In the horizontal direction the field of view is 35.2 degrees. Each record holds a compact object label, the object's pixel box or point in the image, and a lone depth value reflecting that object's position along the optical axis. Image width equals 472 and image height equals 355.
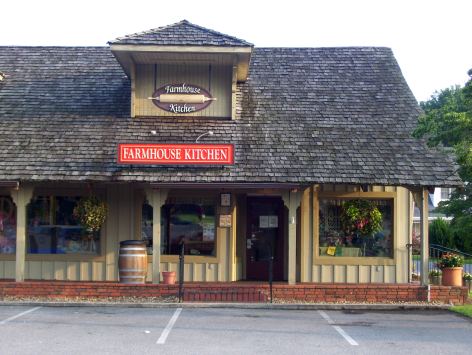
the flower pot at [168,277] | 16.69
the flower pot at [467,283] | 18.73
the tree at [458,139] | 14.65
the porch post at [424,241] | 16.47
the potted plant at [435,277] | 18.23
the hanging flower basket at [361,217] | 17.62
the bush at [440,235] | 34.52
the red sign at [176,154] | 16.16
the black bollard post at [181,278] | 15.56
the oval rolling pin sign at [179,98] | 18.31
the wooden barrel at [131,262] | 16.33
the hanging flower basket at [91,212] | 17.14
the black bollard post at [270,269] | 15.61
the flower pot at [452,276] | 17.03
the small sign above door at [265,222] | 18.86
